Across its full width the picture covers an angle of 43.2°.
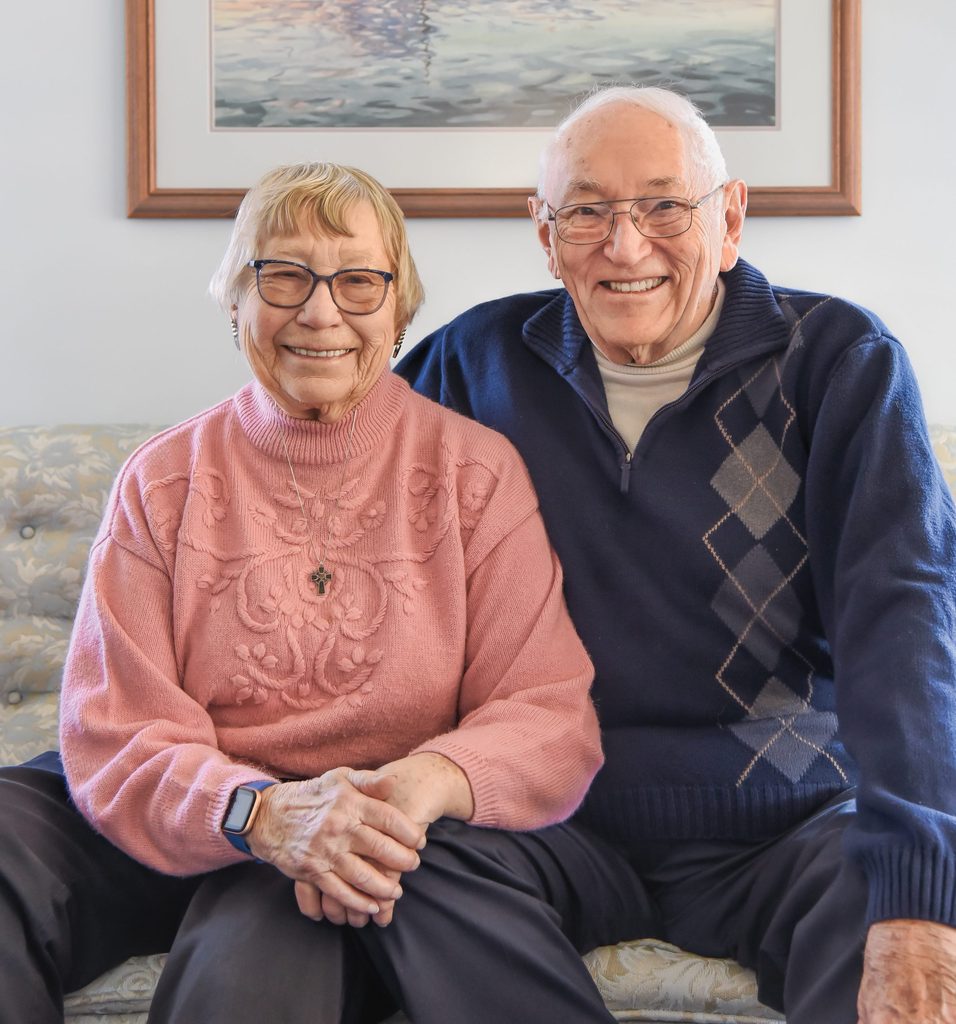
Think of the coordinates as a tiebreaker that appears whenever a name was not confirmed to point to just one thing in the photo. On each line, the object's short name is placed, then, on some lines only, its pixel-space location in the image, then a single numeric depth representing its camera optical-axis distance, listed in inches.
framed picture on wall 85.6
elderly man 54.6
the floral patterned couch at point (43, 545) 75.9
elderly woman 50.1
